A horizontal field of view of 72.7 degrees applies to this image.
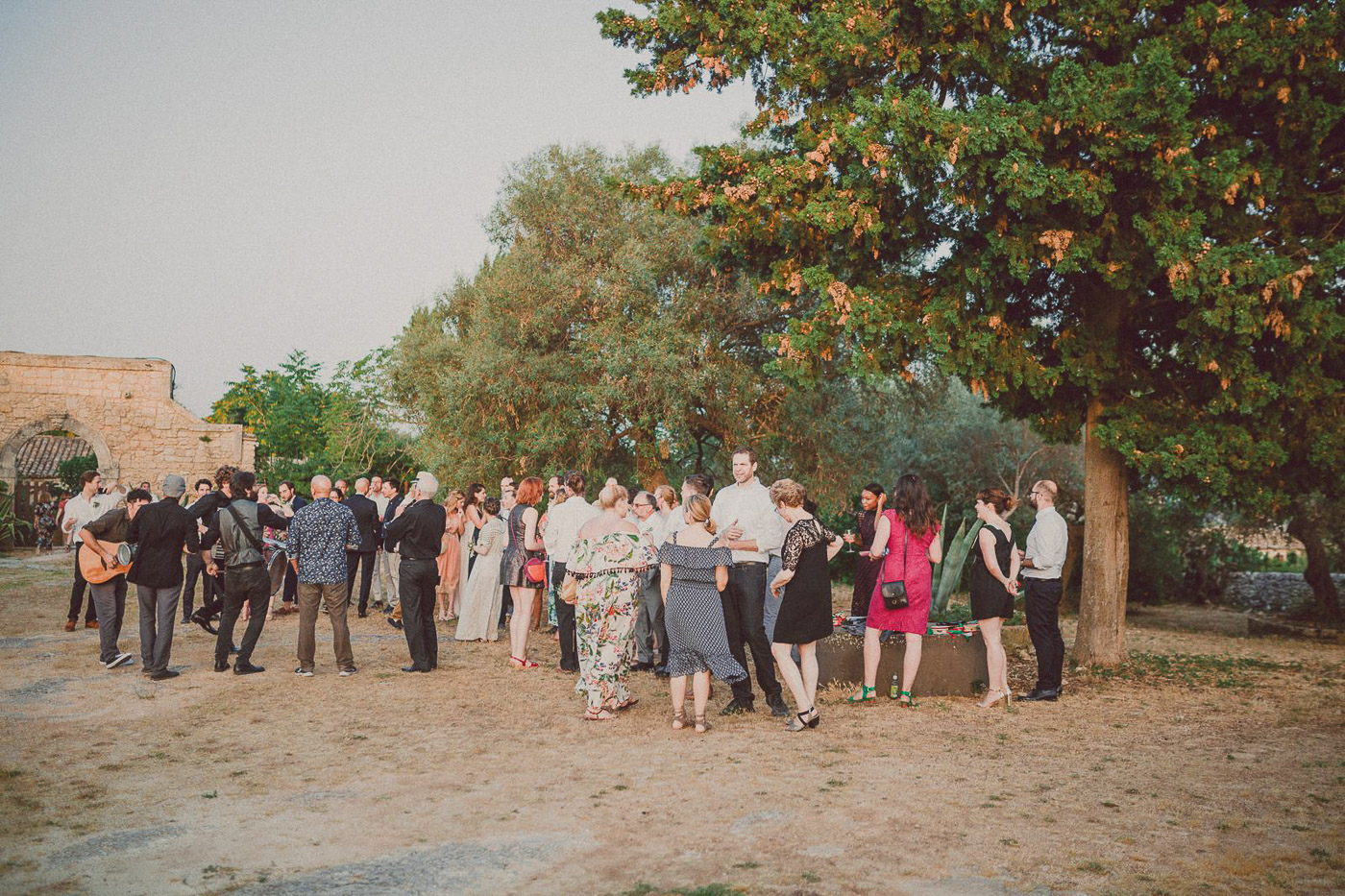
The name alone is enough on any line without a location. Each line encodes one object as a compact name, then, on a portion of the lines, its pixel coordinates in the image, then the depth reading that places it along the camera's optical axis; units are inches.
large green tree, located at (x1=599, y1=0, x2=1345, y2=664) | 335.3
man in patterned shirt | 352.5
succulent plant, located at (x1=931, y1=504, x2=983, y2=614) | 446.0
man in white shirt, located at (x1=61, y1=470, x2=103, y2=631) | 464.8
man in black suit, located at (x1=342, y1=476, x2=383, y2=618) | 488.4
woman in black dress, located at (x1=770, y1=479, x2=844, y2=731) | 282.7
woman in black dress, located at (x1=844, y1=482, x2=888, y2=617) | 392.5
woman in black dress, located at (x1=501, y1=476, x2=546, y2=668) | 382.6
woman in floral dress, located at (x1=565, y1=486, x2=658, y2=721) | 303.3
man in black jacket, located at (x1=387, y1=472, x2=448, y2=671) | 365.4
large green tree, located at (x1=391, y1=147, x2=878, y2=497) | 642.2
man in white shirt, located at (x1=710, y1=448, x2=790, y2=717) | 290.5
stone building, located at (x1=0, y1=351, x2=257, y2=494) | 1055.6
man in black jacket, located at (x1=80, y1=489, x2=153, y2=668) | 366.6
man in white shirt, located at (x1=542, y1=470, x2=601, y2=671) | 380.5
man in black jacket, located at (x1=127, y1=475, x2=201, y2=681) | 343.0
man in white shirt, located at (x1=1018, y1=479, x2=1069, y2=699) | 329.1
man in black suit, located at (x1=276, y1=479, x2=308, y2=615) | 521.0
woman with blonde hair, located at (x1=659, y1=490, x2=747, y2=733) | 279.4
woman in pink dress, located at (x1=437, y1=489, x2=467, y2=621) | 522.0
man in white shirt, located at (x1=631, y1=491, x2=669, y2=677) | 375.6
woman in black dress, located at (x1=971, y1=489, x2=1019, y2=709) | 320.8
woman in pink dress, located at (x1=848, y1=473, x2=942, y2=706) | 315.6
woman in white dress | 462.3
